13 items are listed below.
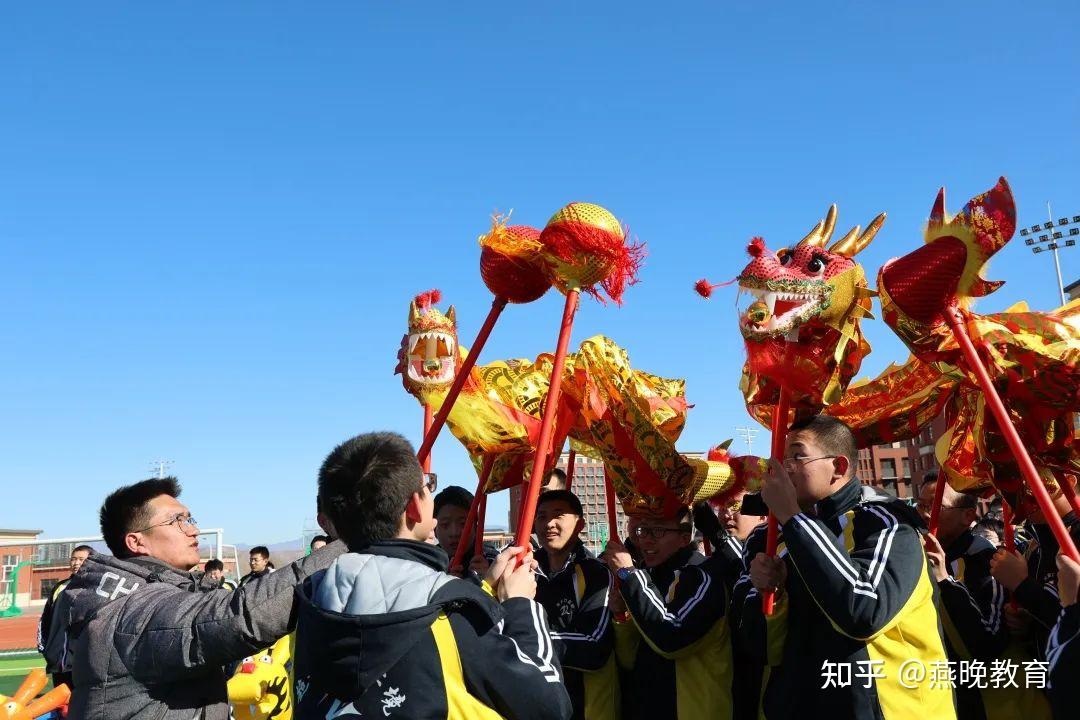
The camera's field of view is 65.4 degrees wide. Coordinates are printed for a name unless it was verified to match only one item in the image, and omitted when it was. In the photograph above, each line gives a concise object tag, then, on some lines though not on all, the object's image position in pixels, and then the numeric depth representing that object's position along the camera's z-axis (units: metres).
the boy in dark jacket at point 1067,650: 2.65
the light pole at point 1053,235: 19.01
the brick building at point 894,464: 36.18
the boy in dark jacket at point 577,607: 3.75
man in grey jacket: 2.46
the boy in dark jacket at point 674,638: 3.45
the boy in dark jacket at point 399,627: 1.86
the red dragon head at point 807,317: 3.46
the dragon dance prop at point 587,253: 3.27
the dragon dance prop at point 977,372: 3.20
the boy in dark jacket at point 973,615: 3.59
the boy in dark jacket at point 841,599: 2.53
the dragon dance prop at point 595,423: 4.18
